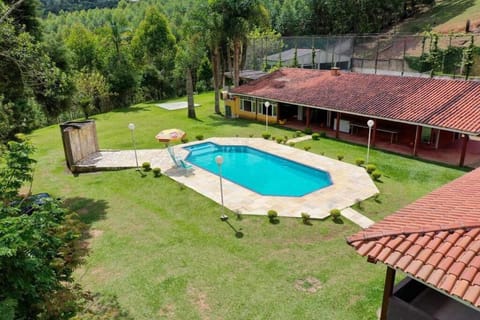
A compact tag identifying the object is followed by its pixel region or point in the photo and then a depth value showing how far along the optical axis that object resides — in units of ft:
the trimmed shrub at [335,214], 44.45
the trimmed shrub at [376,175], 55.88
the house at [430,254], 17.43
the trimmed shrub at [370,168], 58.13
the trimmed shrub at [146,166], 62.44
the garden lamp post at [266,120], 87.76
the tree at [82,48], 125.49
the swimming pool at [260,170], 58.18
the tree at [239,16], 91.86
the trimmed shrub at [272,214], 44.37
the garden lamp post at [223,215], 44.06
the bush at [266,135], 80.89
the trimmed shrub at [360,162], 61.57
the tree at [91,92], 107.14
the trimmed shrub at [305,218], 44.01
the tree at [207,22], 91.61
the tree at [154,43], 141.59
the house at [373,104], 64.03
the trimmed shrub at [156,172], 60.18
